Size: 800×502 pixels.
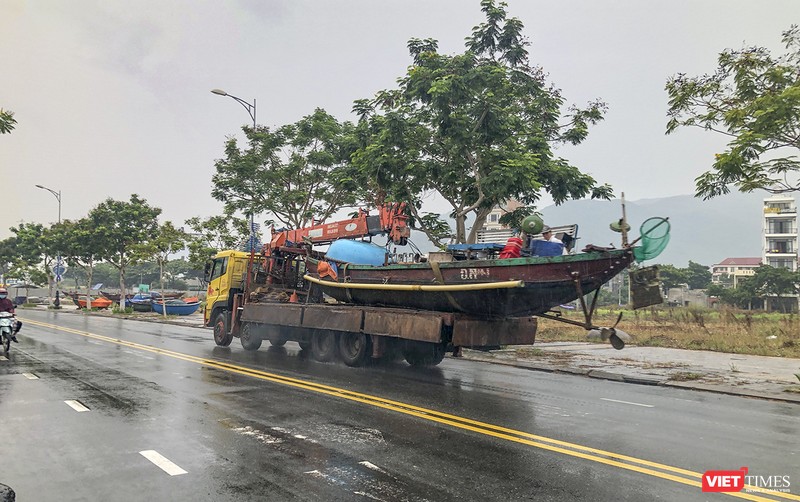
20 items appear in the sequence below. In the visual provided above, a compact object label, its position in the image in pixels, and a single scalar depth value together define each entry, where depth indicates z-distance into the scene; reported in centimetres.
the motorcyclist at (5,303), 1424
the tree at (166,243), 3653
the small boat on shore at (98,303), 4897
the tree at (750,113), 1055
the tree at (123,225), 4212
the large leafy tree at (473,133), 1510
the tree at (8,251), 6033
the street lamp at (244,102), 2236
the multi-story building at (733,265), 13391
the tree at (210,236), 2941
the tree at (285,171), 2423
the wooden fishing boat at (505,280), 962
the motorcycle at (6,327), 1382
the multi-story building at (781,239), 8838
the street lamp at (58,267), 4606
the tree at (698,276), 9600
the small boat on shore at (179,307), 4153
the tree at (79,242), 4241
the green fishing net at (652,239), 898
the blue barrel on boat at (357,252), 1396
